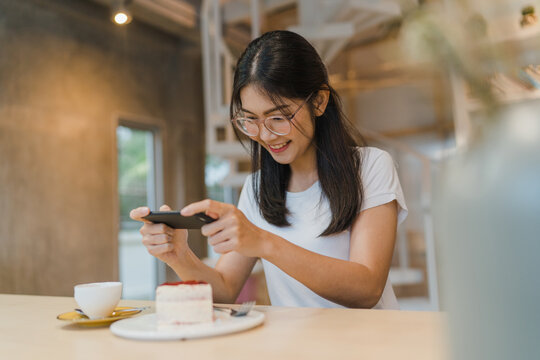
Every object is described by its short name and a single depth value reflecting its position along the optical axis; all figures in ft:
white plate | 2.48
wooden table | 2.21
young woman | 3.91
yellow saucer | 2.95
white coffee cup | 3.05
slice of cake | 2.73
